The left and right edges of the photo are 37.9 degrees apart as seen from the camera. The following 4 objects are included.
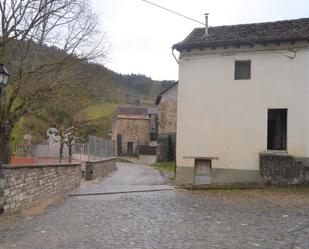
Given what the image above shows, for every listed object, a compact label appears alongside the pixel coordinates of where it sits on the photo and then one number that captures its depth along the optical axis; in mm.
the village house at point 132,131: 67062
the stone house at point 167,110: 54638
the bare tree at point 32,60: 20062
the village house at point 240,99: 19312
